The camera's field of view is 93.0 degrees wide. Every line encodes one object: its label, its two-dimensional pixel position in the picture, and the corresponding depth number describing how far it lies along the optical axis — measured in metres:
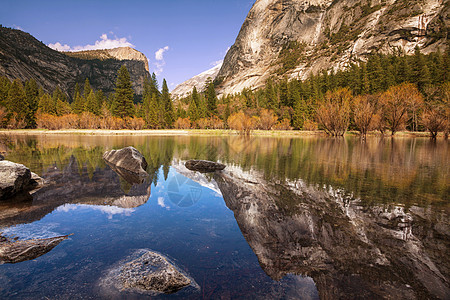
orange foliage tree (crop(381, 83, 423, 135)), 36.19
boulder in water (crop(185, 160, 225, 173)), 11.04
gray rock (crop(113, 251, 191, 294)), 2.73
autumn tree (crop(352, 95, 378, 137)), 37.12
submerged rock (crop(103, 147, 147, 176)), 10.00
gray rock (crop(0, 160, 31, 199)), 5.83
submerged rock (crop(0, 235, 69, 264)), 3.28
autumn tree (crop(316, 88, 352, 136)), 37.50
